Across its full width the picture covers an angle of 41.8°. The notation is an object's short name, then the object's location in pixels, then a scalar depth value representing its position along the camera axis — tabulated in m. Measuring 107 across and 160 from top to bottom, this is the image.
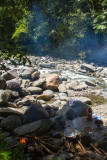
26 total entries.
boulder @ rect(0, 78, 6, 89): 5.23
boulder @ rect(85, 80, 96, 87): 7.94
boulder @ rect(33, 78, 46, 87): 6.66
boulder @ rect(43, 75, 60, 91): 6.74
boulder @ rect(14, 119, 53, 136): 2.40
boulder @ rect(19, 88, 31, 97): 5.66
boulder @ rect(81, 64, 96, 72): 12.15
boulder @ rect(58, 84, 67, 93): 6.66
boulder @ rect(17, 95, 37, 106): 4.72
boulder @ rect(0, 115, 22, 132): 2.56
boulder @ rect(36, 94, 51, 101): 5.57
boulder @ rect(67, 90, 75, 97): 6.31
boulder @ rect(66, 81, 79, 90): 7.20
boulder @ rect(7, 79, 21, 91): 5.53
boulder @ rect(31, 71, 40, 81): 7.69
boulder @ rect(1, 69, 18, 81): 6.65
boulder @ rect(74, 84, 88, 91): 7.07
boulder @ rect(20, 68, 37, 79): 7.79
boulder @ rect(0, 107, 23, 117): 3.14
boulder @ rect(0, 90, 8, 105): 4.06
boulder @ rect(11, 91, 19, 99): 5.24
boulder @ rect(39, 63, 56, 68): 12.56
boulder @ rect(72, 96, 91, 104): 5.40
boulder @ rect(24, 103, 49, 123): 2.95
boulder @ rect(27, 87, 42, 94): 6.14
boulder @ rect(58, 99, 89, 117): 3.65
